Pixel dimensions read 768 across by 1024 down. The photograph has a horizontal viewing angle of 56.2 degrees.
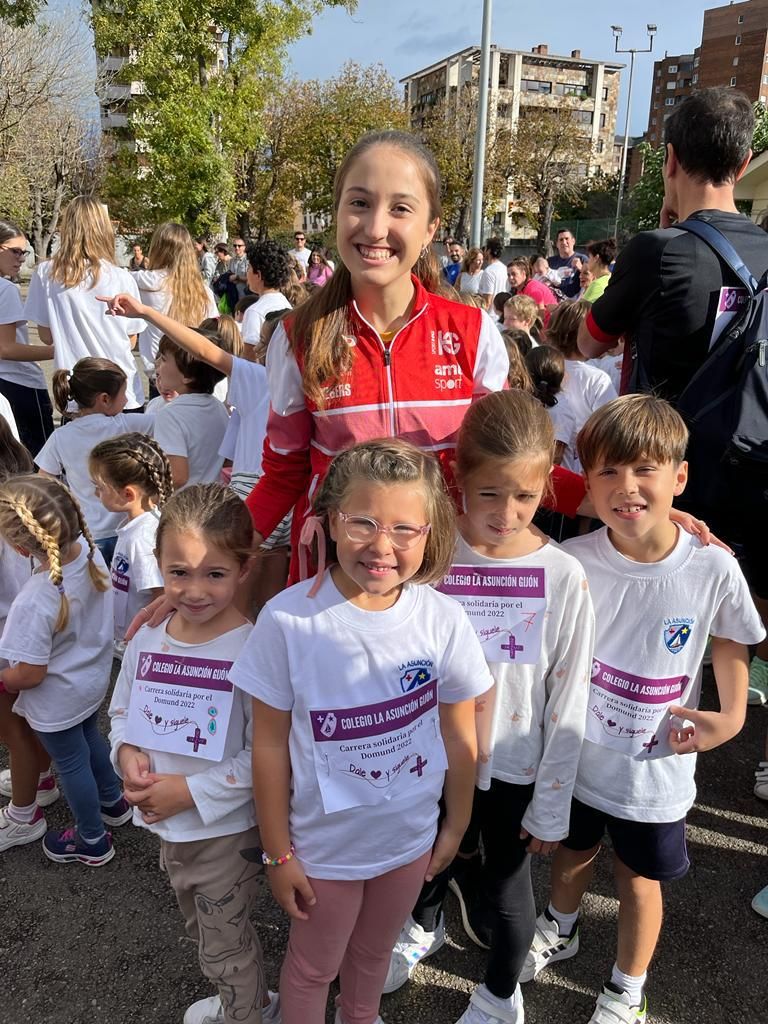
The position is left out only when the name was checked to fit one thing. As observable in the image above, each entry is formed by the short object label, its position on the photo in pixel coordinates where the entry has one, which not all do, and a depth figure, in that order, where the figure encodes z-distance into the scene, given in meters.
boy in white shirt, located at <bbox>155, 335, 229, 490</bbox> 3.45
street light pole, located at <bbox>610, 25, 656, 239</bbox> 40.49
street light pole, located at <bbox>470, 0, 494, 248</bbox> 11.83
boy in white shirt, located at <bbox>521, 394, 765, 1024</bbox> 1.72
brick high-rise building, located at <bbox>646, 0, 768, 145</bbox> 75.38
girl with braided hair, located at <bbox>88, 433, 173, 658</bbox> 2.78
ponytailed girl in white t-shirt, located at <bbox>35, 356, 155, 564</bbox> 3.38
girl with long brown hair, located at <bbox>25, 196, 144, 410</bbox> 3.88
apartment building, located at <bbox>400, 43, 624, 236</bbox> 73.12
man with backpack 1.96
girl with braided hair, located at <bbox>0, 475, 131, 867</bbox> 2.17
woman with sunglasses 4.02
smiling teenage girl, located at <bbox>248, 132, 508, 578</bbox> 1.65
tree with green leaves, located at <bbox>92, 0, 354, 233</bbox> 15.62
